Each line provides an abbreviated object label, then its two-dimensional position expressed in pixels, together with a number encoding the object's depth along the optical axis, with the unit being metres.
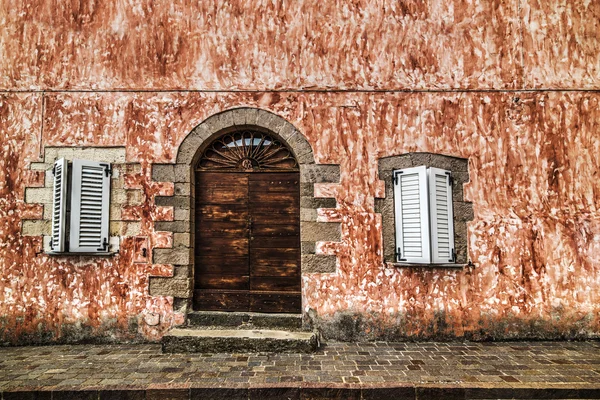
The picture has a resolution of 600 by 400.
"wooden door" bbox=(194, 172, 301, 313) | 5.11
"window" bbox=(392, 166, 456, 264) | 4.73
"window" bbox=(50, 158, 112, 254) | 4.74
